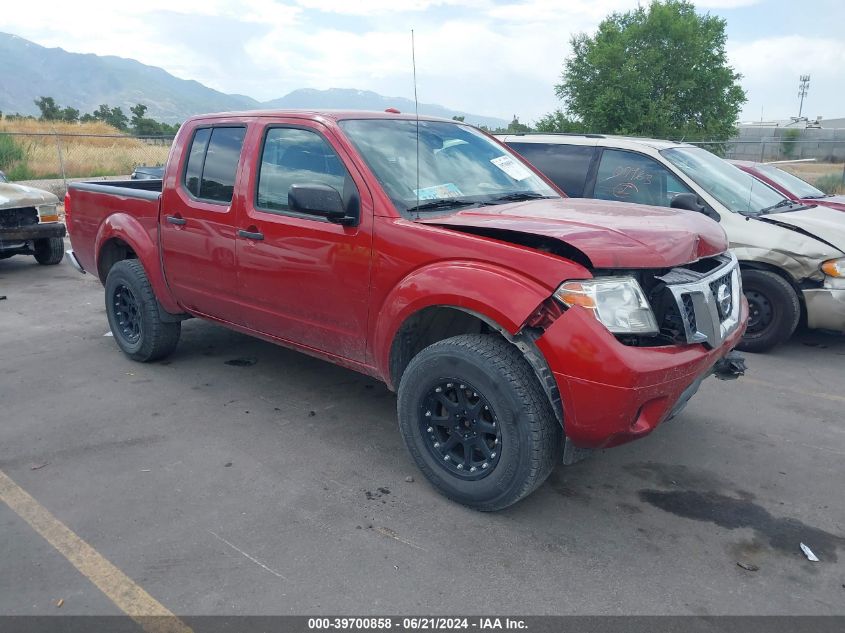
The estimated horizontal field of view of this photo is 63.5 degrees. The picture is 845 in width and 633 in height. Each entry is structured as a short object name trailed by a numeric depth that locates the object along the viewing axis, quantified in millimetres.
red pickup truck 2988
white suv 5797
